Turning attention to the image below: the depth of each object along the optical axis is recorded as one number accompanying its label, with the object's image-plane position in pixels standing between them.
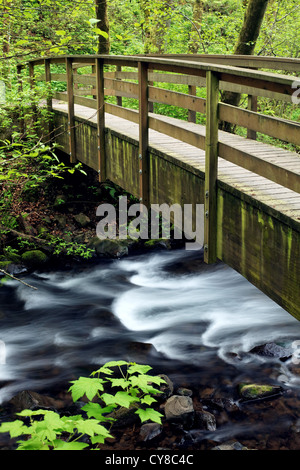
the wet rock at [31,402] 5.80
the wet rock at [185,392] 6.06
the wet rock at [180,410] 5.53
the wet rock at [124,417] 5.46
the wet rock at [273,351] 6.91
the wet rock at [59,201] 11.77
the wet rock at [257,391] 6.03
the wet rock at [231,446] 5.17
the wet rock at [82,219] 11.48
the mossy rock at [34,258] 10.33
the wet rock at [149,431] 5.33
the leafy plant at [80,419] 3.38
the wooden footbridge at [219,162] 3.98
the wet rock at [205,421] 5.53
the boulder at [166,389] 5.95
